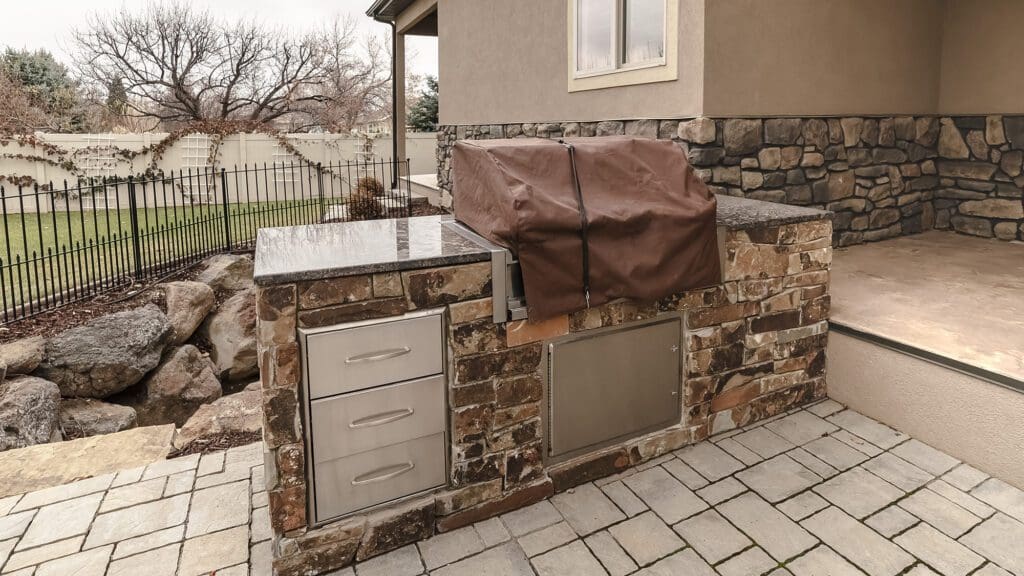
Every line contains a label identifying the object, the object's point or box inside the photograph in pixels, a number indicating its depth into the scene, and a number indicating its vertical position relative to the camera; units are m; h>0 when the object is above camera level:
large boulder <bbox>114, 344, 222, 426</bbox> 5.34 -1.70
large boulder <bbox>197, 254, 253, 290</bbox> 7.09 -0.89
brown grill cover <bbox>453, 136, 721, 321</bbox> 2.52 -0.10
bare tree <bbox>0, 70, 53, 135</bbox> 14.50 +2.09
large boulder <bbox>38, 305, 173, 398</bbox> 5.06 -1.30
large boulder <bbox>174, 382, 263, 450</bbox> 3.91 -1.48
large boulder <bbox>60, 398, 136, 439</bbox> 4.68 -1.69
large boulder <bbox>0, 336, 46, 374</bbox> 4.79 -1.21
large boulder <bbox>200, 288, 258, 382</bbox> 6.10 -1.40
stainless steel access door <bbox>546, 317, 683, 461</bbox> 2.79 -0.89
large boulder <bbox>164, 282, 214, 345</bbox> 6.07 -1.08
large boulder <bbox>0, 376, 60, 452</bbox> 4.14 -1.47
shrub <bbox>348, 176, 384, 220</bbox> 9.19 -0.16
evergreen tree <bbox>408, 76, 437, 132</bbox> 18.80 +2.32
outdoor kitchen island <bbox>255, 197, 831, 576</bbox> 2.27 -0.76
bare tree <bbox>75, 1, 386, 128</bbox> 19.88 +4.22
